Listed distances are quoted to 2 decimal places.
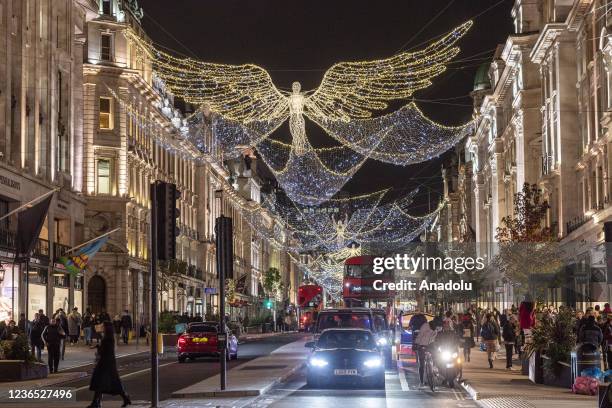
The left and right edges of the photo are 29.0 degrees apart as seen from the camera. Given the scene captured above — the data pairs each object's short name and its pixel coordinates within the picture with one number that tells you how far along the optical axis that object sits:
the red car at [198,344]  41.41
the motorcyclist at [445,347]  27.19
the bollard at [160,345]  48.63
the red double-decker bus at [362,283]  61.59
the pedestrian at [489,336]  36.31
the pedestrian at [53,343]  34.03
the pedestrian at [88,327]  56.77
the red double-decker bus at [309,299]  95.75
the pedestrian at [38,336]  38.97
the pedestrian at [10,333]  32.64
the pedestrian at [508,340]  35.19
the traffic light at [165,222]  18.94
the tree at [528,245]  56.22
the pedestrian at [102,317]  53.83
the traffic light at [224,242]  24.27
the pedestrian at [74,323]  51.94
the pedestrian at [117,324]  61.58
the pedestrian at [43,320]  39.56
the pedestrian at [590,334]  27.11
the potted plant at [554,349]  27.31
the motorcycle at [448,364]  27.22
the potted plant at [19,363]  29.83
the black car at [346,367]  26.62
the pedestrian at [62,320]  42.52
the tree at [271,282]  150.50
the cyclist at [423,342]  27.97
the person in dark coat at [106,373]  20.08
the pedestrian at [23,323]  40.44
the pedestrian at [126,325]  61.15
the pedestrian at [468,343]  38.10
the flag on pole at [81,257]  50.22
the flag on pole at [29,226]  40.50
